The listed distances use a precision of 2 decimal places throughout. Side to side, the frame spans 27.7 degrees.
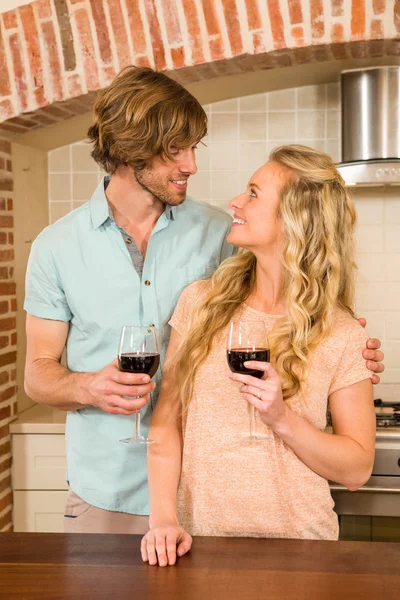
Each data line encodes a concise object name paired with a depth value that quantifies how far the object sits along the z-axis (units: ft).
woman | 6.23
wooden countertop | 4.68
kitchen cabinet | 11.68
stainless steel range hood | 11.48
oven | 10.42
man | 7.54
